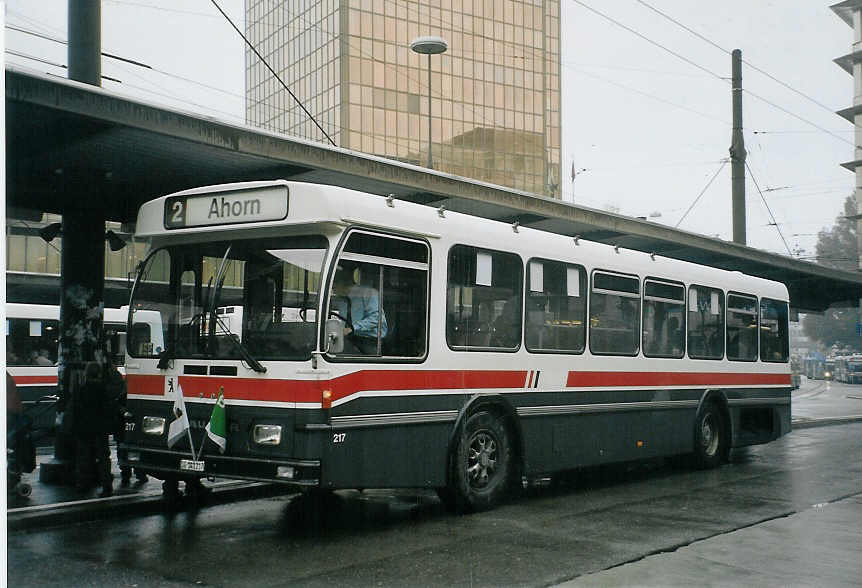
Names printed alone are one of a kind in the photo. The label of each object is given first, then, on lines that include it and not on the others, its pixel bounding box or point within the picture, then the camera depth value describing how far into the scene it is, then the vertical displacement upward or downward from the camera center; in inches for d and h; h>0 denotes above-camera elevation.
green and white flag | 337.7 -25.5
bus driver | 336.2 +14.5
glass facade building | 2928.2 +846.0
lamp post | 837.8 +255.8
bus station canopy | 383.9 +89.2
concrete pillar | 439.8 +26.4
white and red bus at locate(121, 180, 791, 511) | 332.8 +3.0
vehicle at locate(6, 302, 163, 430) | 824.3 +4.0
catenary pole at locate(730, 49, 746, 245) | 1064.2 +209.1
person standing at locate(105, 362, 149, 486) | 452.1 -20.9
